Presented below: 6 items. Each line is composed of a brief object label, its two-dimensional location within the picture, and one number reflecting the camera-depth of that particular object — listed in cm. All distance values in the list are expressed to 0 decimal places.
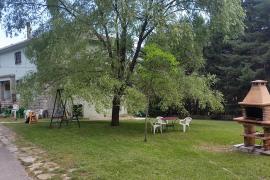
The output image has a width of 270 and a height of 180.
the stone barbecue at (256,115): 538
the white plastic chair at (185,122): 858
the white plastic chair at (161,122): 843
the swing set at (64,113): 883
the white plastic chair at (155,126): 824
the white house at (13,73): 1442
